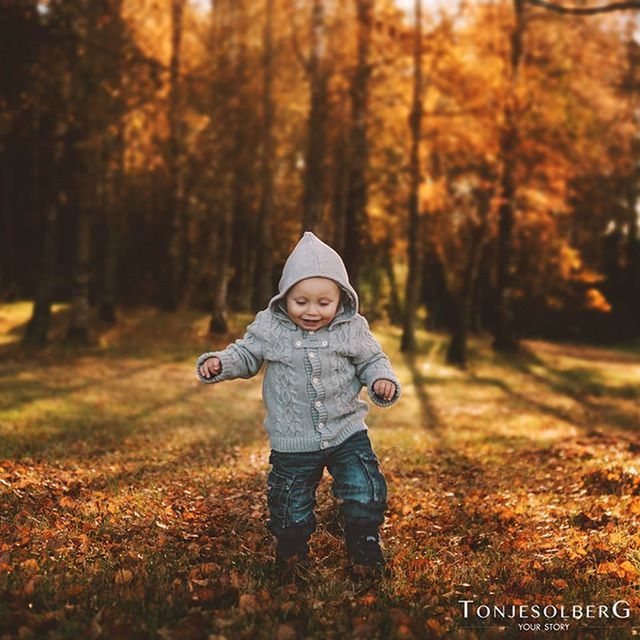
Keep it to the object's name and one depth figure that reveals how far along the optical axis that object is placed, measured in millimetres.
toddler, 4227
